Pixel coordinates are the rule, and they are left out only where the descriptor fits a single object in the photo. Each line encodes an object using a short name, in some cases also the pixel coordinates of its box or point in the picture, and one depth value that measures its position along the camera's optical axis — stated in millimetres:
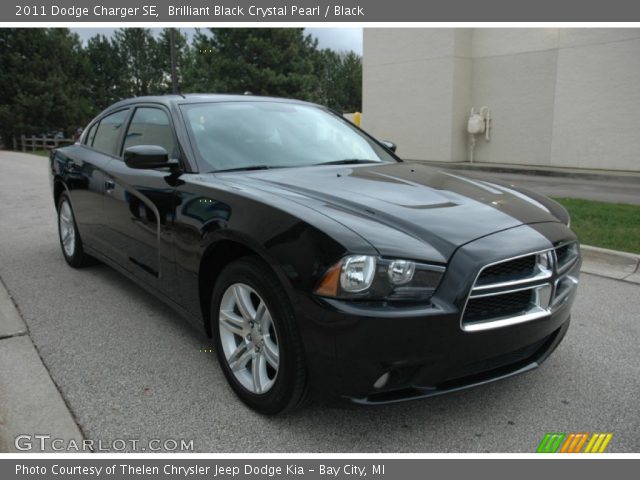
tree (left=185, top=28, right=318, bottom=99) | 31922
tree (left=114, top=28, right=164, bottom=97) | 55000
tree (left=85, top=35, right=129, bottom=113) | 54781
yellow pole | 20703
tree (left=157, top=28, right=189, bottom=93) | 50094
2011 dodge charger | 2229
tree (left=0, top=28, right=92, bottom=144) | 37594
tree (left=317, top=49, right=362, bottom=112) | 69688
